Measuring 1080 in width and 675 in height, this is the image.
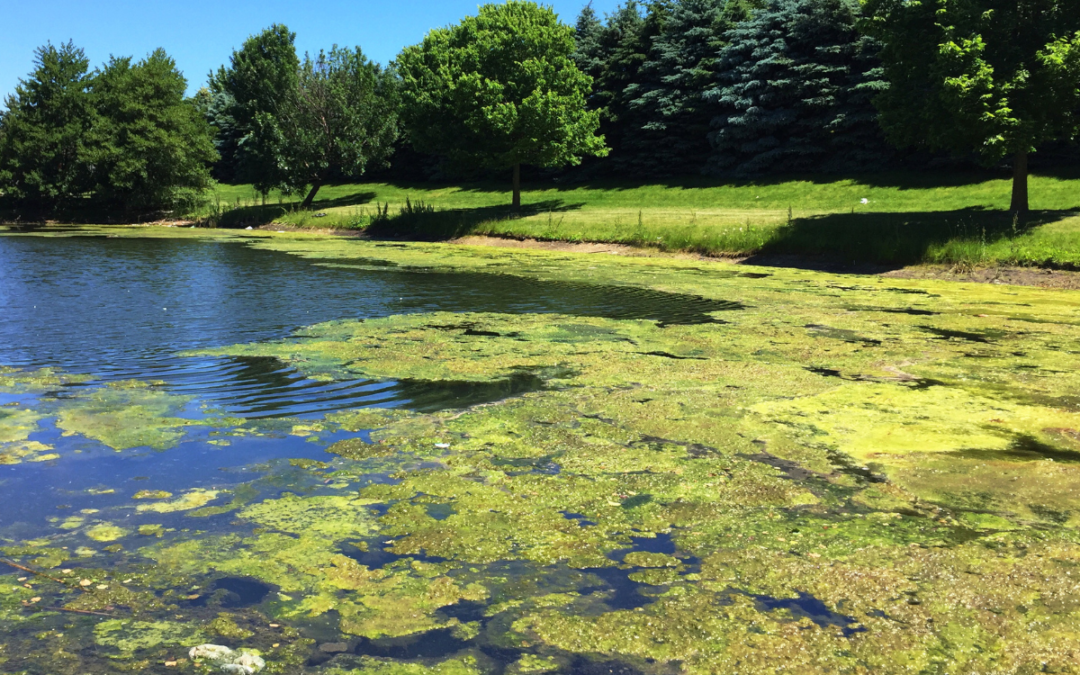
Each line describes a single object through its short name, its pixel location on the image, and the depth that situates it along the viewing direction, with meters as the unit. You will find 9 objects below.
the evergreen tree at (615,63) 46.88
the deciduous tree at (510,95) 35.81
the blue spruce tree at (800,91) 38.38
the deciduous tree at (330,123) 46.28
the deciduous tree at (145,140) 47.41
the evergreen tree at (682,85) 43.84
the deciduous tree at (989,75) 20.73
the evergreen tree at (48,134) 48.94
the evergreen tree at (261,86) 47.16
